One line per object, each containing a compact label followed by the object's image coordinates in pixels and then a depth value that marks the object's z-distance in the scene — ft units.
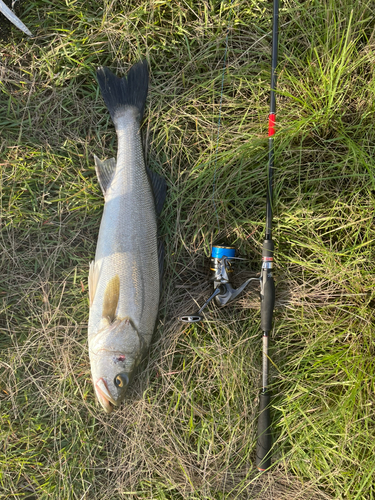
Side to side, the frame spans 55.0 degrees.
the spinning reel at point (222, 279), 2.22
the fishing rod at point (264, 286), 2.14
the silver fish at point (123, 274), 2.16
